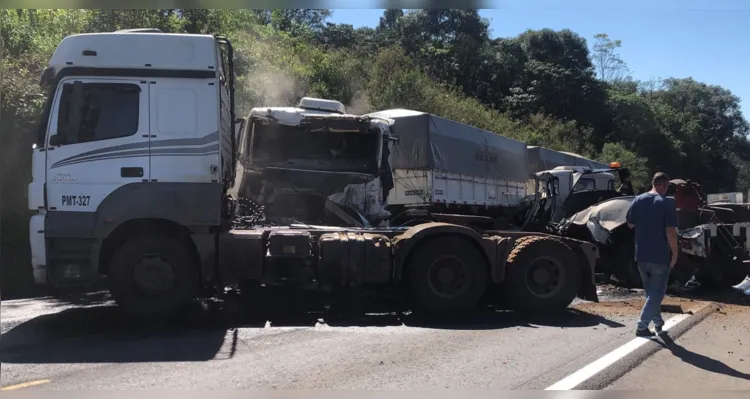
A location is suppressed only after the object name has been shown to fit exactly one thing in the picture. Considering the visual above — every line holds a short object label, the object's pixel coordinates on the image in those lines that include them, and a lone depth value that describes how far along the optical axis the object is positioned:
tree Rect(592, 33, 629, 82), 62.13
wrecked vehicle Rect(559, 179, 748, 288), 10.88
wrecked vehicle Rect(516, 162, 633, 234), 14.88
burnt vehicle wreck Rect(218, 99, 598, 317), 7.91
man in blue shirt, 6.82
